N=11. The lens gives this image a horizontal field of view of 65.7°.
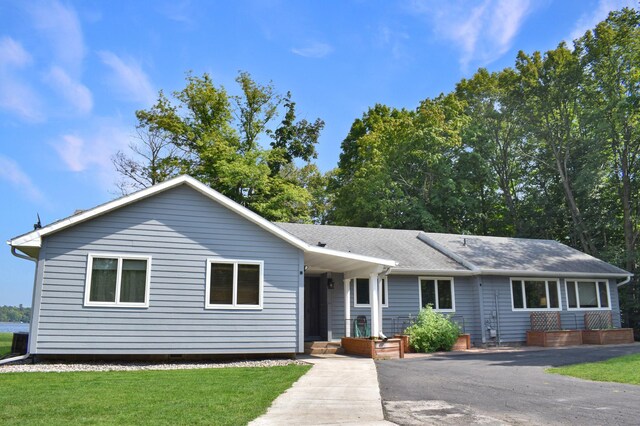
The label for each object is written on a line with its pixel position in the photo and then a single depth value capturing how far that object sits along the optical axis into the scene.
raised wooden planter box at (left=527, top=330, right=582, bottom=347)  17.36
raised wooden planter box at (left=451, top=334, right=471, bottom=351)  16.05
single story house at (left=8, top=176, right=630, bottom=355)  11.12
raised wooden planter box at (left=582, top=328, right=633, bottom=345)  18.00
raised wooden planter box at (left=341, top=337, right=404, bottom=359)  13.19
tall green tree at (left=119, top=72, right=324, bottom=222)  26.38
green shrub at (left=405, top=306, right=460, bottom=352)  15.09
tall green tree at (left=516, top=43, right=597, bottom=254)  27.69
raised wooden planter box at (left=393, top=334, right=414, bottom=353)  14.65
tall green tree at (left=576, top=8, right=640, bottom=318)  25.41
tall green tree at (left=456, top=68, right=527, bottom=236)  30.70
